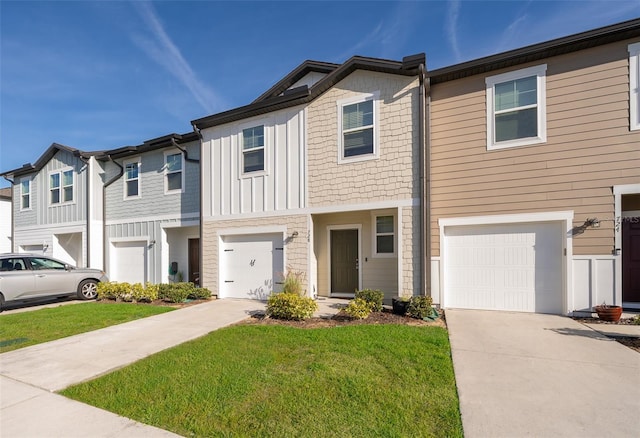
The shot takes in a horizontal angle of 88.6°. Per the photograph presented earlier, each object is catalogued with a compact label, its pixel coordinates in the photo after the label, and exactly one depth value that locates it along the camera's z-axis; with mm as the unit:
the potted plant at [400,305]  7029
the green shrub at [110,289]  10305
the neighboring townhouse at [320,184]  7781
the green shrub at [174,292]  9492
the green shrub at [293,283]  8195
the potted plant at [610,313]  6227
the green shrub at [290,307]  6891
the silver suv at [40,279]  9016
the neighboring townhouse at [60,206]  13586
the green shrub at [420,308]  6738
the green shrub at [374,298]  7279
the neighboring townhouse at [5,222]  18609
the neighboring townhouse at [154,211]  11680
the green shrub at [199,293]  9773
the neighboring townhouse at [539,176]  6570
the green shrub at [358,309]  6750
